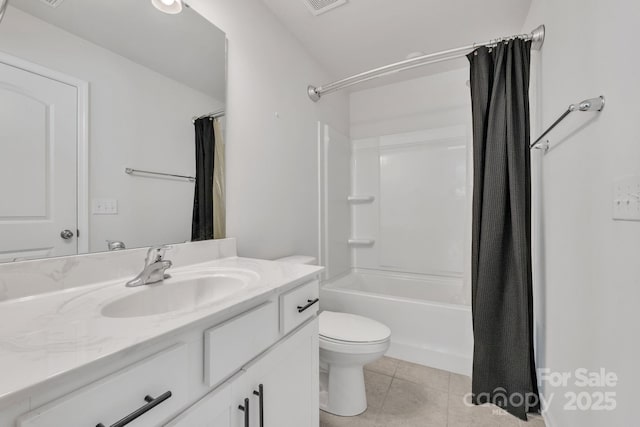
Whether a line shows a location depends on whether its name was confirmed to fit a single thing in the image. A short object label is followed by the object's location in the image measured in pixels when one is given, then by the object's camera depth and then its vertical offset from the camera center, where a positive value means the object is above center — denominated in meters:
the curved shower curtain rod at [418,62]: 1.42 +0.98
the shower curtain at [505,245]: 1.39 -0.17
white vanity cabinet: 0.45 -0.38
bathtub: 1.79 -0.79
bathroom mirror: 0.77 +0.33
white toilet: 1.37 -0.76
